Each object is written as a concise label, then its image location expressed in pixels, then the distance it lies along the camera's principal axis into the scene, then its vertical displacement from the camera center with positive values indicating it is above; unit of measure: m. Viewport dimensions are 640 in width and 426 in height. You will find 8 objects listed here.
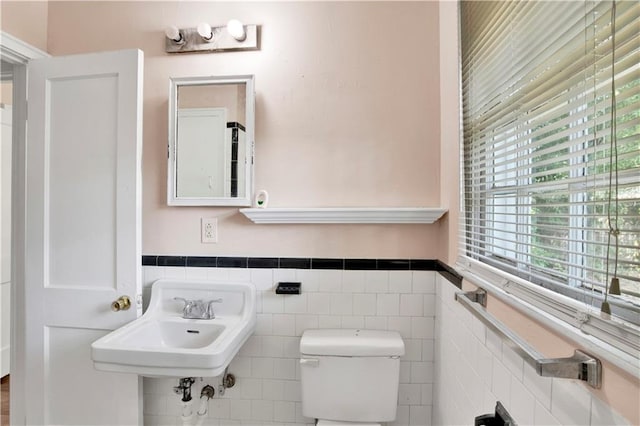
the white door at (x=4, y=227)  2.32 -0.11
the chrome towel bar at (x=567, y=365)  0.51 -0.27
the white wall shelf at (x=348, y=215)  1.37 -0.01
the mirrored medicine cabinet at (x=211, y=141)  1.50 +0.36
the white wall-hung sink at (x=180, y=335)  1.14 -0.52
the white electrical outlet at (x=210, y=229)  1.54 -0.08
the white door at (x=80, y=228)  1.44 -0.07
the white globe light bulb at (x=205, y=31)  1.46 +0.88
